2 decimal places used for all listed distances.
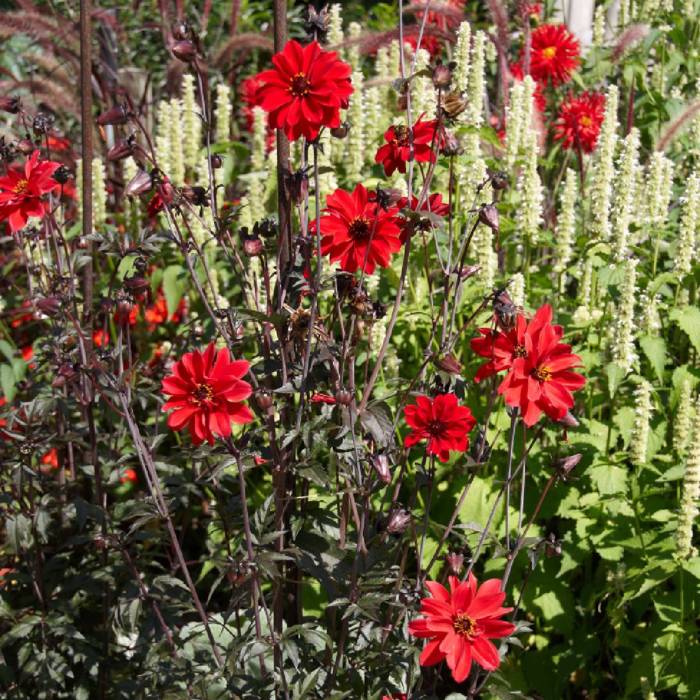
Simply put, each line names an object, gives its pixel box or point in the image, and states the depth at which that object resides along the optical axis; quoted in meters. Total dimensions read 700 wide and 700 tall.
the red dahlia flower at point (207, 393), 1.82
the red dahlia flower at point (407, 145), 2.11
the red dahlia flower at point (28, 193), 2.21
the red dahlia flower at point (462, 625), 1.86
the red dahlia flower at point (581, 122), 4.00
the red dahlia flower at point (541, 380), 1.90
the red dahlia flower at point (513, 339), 1.94
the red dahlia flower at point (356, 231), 2.09
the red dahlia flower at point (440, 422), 2.06
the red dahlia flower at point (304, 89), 1.87
